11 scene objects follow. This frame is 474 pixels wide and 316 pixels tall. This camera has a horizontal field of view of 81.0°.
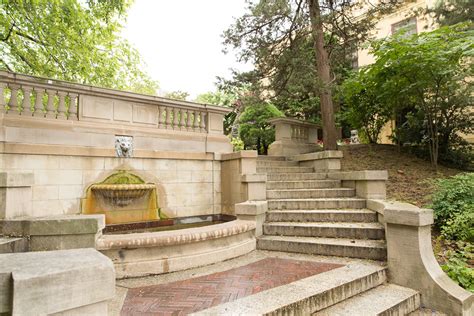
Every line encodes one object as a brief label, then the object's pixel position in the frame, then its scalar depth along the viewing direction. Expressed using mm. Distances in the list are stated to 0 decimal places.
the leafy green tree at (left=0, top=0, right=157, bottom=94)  8672
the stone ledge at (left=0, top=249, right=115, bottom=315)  1330
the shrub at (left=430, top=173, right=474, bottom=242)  4961
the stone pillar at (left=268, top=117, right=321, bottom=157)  9711
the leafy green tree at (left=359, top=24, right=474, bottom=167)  7191
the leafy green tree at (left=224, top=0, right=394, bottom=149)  9305
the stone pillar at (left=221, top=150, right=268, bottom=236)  5516
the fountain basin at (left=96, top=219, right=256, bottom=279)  3936
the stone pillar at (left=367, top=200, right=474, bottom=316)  3479
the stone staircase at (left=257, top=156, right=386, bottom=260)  4688
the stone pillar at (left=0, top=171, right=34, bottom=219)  3770
